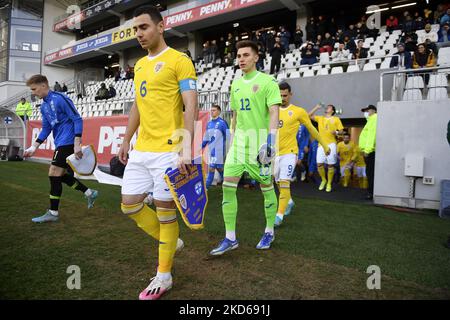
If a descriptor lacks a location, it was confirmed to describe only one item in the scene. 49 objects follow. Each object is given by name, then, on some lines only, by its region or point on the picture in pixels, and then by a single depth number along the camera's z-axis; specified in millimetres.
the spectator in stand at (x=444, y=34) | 10967
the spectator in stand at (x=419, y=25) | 13352
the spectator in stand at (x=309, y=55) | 13328
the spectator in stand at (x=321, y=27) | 16500
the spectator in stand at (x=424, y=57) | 9695
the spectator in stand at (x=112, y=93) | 20125
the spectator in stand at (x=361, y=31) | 14817
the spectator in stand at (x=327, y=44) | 14566
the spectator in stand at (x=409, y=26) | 13328
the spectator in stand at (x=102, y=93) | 18672
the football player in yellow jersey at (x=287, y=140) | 4816
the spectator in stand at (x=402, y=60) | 10133
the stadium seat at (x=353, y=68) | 11125
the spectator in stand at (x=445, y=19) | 11488
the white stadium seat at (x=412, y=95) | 6898
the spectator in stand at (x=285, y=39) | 16594
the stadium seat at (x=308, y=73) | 12177
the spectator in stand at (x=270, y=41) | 16031
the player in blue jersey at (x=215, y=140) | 7568
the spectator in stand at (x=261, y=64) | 14938
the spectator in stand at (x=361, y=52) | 11773
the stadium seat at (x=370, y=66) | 11117
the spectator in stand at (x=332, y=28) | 16969
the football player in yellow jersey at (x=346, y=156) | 9742
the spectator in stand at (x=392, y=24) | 15024
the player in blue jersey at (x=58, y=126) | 4715
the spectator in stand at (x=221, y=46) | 23130
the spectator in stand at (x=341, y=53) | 13166
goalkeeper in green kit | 3412
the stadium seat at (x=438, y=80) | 6887
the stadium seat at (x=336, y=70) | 11367
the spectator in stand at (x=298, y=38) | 17125
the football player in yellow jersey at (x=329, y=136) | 8580
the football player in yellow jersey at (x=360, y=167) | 9591
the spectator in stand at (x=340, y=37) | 14711
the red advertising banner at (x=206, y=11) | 19078
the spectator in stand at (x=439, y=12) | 13847
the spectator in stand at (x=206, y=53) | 21203
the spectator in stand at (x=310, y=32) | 16422
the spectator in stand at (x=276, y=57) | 13172
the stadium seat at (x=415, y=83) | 7080
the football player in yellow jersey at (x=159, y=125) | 2480
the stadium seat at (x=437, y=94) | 6648
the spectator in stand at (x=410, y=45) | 10586
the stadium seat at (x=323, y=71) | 11995
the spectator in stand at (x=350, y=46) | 12977
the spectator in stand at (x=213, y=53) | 21117
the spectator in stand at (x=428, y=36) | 11794
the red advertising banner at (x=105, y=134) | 10195
